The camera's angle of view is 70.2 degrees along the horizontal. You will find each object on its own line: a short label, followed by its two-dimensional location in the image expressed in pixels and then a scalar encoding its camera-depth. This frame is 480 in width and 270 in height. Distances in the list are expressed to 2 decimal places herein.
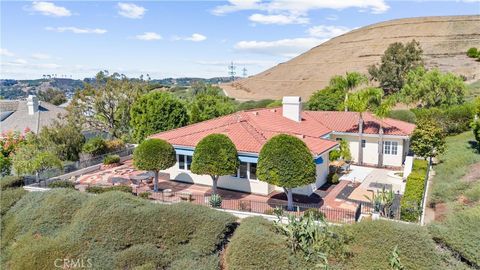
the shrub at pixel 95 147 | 28.40
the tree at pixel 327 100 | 39.40
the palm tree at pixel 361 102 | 26.52
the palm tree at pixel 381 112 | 25.70
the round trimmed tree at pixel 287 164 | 16.23
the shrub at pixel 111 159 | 27.55
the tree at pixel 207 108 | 36.91
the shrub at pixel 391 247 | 11.86
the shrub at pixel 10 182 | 20.97
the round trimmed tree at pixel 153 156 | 19.56
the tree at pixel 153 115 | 32.16
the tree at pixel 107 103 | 33.84
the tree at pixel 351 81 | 36.29
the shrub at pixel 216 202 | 17.55
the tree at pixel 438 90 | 37.56
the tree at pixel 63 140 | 27.44
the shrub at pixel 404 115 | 34.31
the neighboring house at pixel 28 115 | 37.16
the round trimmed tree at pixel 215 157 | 18.11
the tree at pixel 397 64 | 56.94
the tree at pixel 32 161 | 22.33
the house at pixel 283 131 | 20.81
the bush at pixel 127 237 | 13.80
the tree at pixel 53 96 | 90.32
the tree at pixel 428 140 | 23.44
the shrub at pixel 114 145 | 30.22
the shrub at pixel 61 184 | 21.02
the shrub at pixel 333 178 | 22.45
